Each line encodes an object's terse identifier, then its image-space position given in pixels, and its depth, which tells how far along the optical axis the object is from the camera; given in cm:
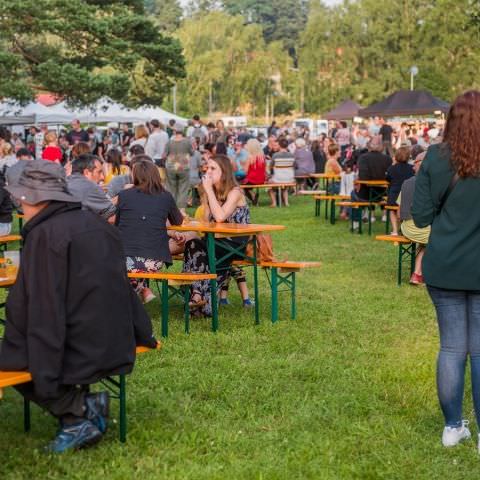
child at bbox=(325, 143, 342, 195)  1905
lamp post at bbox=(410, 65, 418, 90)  4966
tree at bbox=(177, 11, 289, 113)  7238
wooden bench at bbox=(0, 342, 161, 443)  470
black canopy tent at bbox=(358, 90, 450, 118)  2853
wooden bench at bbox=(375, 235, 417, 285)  1060
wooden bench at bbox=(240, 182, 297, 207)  1989
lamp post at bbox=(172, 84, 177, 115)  6775
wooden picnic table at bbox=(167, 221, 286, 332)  803
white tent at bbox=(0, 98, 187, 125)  2706
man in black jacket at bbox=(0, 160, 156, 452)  468
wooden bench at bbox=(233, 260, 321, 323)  851
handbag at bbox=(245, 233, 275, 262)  878
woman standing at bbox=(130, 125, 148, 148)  2005
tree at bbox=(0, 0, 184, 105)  2431
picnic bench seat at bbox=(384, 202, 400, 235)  1361
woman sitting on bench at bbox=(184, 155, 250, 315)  855
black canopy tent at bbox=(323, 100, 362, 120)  4043
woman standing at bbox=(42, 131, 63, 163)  1789
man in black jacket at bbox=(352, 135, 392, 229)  1577
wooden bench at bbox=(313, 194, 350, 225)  1644
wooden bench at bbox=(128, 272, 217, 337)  768
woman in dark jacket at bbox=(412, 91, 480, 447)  485
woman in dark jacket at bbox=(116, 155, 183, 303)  823
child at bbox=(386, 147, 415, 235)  1382
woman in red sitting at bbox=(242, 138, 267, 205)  2017
